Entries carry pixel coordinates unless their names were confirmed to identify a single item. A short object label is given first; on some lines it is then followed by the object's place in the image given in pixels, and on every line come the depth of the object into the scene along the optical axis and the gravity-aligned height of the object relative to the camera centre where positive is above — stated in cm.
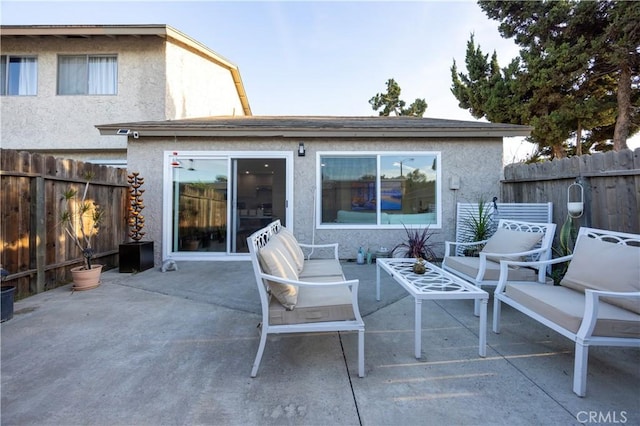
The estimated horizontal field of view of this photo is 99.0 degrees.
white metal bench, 203 -72
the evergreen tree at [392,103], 1965 +824
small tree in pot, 396 -25
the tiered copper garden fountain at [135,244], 496 -61
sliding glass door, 580 +33
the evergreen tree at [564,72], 847 +480
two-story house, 790 +365
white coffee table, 222 -70
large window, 588 +50
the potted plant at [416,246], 546 -70
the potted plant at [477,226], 491 -26
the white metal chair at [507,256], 316 -53
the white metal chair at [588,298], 182 -70
